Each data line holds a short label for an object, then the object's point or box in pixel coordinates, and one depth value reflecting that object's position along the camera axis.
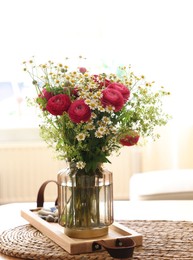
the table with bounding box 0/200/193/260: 2.17
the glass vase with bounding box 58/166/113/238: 1.80
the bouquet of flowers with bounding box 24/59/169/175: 1.72
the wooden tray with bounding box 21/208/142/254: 1.74
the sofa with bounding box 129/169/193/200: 3.21
